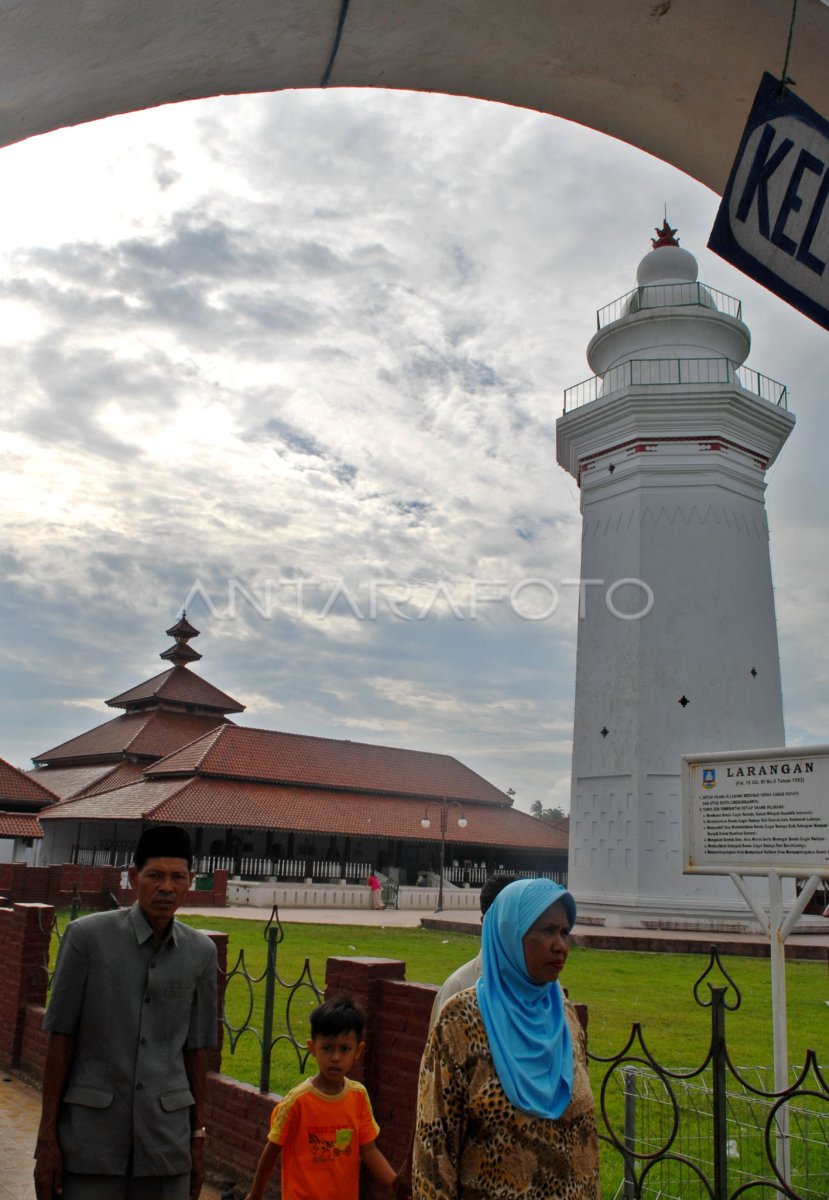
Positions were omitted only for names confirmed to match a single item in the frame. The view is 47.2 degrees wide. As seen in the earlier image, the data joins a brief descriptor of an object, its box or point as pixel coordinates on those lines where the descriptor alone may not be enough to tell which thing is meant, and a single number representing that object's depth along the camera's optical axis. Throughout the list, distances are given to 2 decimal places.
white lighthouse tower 19.56
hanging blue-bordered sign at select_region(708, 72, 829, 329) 2.83
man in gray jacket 2.94
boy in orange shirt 3.45
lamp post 28.36
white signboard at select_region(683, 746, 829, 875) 5.30
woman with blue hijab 2.27
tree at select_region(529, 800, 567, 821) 102.59
